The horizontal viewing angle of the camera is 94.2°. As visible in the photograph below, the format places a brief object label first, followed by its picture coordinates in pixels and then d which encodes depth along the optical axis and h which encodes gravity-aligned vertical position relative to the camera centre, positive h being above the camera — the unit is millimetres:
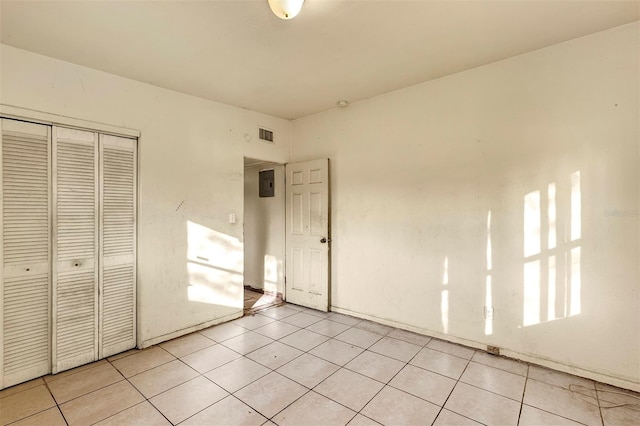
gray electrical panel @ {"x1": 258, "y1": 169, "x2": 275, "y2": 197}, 4938 +491
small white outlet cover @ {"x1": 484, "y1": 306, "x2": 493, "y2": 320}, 2910 -988
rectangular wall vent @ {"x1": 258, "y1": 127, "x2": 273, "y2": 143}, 4254 +1135
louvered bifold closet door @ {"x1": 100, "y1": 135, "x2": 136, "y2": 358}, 2891 -310
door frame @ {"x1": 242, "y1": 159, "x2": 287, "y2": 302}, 4656 +201
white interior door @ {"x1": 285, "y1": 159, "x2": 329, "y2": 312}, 4129 -308
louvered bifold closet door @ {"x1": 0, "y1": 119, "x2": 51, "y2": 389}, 2406 -334
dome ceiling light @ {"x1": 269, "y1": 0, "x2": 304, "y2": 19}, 1783 +1253
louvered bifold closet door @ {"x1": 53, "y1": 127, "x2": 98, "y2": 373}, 2637 -317
